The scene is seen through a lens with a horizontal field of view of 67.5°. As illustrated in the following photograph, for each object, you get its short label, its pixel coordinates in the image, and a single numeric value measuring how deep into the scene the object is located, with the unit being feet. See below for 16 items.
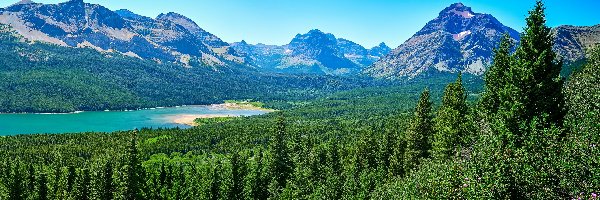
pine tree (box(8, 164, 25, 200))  323.16
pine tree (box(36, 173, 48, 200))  334.85
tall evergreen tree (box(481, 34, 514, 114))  166.09
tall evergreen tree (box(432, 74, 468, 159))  182.50
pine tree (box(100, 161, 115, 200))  263.90
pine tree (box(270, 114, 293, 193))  284.82
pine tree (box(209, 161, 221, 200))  345.12
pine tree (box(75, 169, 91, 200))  301.02
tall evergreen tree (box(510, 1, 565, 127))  130.00
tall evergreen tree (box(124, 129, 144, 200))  241.55
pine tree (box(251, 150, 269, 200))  324.80
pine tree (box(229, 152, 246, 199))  329.31
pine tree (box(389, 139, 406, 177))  249.75
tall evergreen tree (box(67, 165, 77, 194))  337.25
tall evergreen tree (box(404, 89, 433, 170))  224.74
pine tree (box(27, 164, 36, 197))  355.77
